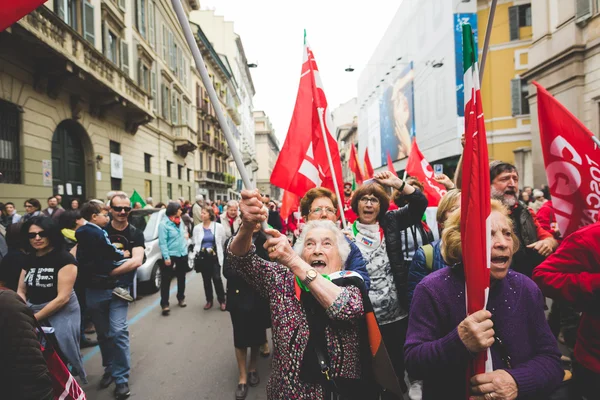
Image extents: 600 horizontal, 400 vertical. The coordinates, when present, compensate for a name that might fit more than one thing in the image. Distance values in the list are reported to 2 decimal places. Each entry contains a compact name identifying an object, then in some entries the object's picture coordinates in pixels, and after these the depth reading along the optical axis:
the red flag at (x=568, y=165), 2.63
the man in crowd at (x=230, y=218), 5.70
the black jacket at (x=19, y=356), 1.55
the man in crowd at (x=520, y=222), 2.78
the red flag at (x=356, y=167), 8.15
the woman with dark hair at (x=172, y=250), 6.12
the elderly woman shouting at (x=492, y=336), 1.40
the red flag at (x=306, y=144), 3.72
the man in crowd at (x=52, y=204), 7.97
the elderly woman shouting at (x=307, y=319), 1.66
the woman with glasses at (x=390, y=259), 2.79
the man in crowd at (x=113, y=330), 3.55
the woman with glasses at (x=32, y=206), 6.90
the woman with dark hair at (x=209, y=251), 6.21
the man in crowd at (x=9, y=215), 7.16
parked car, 7.03
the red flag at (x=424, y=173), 5.64
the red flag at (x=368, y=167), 9.10
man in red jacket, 1.83
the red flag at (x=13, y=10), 1.15
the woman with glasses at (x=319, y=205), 3.18
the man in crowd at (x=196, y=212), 10.05
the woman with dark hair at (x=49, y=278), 2.82
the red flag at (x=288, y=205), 5.15
